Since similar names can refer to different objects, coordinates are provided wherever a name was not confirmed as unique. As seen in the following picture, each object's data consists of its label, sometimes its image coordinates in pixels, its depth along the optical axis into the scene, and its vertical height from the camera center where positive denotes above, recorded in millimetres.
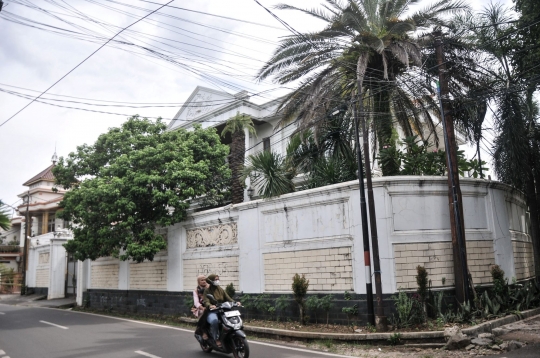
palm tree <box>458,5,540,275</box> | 14484 +4563
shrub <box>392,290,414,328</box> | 11156 -1026
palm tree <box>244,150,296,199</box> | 15156 +3234
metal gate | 30530 +4
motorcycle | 8251 -1037
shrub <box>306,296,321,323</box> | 12516 -883
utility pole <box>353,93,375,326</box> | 11555 +591
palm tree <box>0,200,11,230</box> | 23750 +2913
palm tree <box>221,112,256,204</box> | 18703 +5254
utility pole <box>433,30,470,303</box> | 11641 +1704
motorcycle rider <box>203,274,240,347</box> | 8797 -538
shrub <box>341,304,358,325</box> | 11969 -1070
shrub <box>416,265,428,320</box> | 11469 -401
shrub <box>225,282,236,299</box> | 14961 -573
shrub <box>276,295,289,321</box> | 13477 -939
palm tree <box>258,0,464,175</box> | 14031 +6417
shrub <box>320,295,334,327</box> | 12430 -897
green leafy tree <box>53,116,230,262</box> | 17094 +3351
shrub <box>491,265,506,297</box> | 12297 -434
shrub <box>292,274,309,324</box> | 12711 -590
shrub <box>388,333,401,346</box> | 10203 -1539
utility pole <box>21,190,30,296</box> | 33969 +1105
